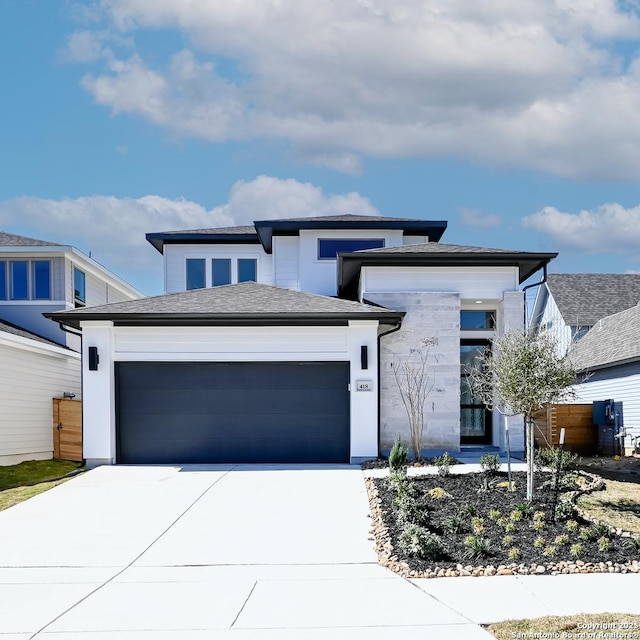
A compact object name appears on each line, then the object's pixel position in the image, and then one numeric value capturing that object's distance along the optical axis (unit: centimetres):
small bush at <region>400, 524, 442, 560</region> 705
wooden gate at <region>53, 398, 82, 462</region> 1794
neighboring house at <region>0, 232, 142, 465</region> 1673
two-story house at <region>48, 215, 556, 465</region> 1392
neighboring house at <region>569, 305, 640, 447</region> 1848
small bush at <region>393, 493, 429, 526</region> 828
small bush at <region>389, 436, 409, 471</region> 1168
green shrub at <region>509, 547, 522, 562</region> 702
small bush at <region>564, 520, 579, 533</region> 799
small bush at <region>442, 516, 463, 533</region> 797
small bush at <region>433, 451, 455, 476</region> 1143
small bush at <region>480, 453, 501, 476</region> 1158
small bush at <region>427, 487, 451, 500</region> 979
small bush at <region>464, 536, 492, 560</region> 706
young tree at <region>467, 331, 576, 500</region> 934
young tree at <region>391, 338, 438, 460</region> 1473
